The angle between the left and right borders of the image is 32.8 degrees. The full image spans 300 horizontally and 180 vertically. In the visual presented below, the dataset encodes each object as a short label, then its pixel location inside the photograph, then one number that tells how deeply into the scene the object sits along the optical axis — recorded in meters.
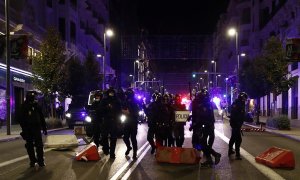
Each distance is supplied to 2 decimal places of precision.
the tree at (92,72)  46.48
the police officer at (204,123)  12.38
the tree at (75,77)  40.00
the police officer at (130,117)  13.92
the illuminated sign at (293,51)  23.98
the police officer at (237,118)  13.76
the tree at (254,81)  38.56
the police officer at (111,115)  13.57
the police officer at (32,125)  11.88
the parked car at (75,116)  31.78
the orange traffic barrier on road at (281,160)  12.02
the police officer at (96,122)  15.15
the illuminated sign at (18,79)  38.85
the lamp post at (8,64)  25.00
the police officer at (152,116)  14.09
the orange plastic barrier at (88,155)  13.17
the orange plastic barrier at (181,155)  12.56
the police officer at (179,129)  14.40
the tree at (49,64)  33.81
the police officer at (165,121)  14.11
